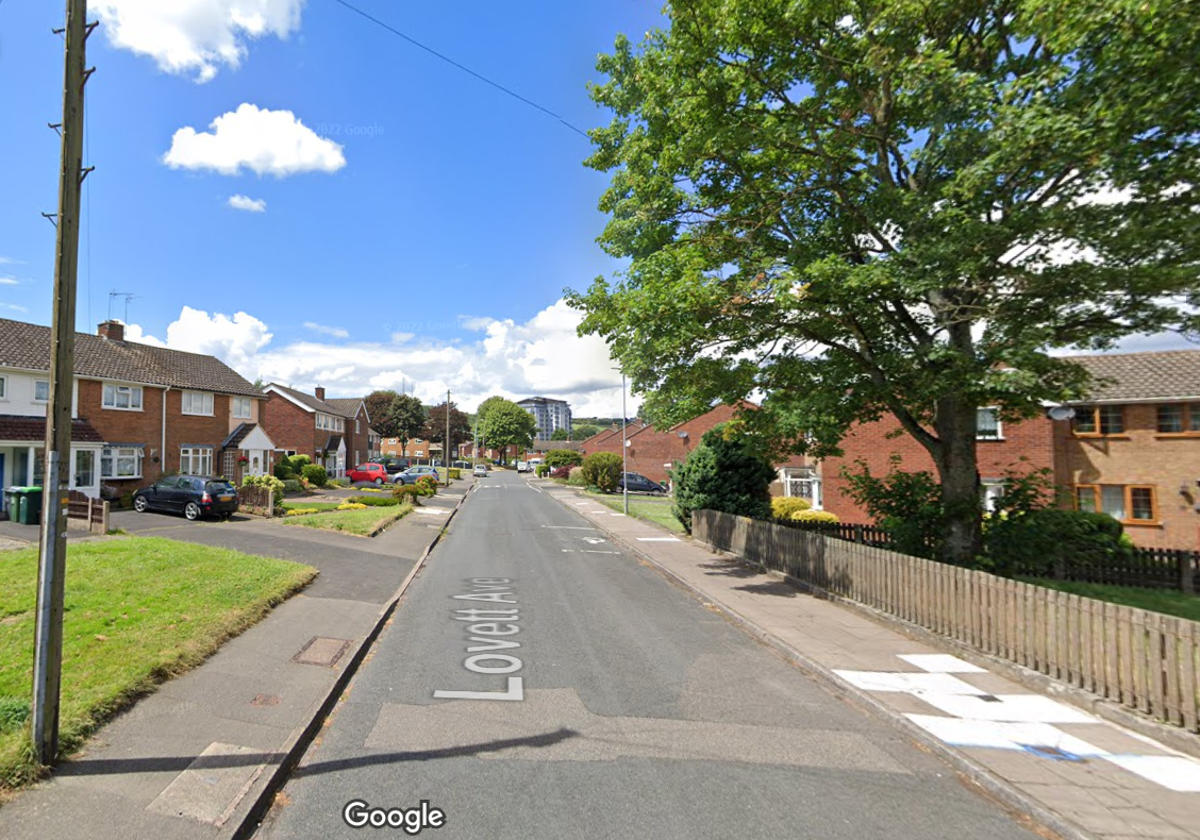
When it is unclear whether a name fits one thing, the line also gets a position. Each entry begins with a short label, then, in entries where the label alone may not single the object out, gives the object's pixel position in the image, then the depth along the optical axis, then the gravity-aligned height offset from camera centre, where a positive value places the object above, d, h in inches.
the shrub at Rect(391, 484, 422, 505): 1155.3 -92.6
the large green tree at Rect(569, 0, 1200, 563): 287.6 +154.0
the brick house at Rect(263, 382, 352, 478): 1692.9 +68.7
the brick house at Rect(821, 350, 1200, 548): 778.8 +8.8
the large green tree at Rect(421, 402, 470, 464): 3393.2 +137.5
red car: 1818.4 -81.3
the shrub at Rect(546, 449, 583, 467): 3125.0 -46.3
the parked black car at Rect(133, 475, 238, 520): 761.6 -66.6
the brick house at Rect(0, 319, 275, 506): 819.4 +56.7
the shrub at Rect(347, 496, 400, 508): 1065.5 -100.6
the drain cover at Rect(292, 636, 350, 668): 265.9 -98.0
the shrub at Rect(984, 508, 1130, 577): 429.1 -64.8
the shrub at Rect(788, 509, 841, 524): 928.5 -104.5
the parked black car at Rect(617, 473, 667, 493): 1950.1 -118.0
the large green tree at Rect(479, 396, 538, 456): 4527.6 +194.6
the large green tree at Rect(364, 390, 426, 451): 3139.8 +179.9
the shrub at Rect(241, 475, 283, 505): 960.4 -60.7
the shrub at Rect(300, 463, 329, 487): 1476.4 -67.5
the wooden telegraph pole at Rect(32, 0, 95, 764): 157.6 +8.5
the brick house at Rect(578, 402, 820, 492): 1850.4 +19.9
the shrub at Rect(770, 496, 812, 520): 1002.1 -97.6
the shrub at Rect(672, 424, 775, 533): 748.0 -38.2
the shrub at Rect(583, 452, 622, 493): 1847.9 -67.2
